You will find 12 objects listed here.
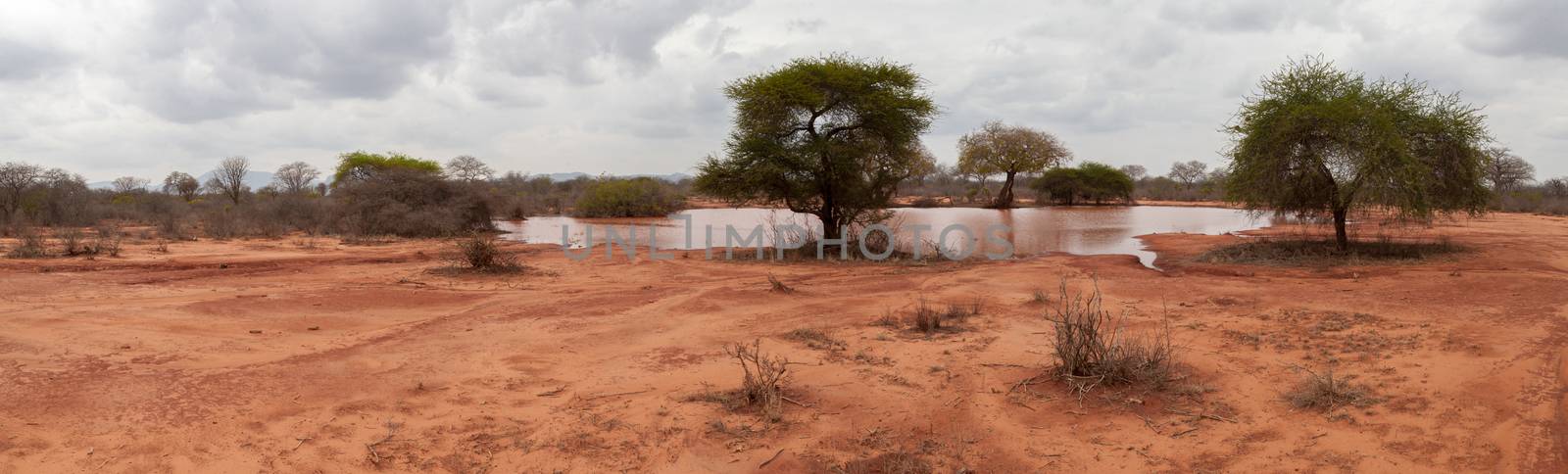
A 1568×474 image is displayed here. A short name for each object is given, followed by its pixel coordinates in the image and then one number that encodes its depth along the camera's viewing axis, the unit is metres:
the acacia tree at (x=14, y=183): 22.38
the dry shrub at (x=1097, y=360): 5.14
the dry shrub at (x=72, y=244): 13.13
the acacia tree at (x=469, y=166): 46.41
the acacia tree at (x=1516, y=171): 40.89
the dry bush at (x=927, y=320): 7.11
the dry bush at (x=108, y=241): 13.63
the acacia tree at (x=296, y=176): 47.41
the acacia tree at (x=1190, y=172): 83.19
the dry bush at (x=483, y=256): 12.12
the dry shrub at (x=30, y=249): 12.72
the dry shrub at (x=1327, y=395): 4.66
